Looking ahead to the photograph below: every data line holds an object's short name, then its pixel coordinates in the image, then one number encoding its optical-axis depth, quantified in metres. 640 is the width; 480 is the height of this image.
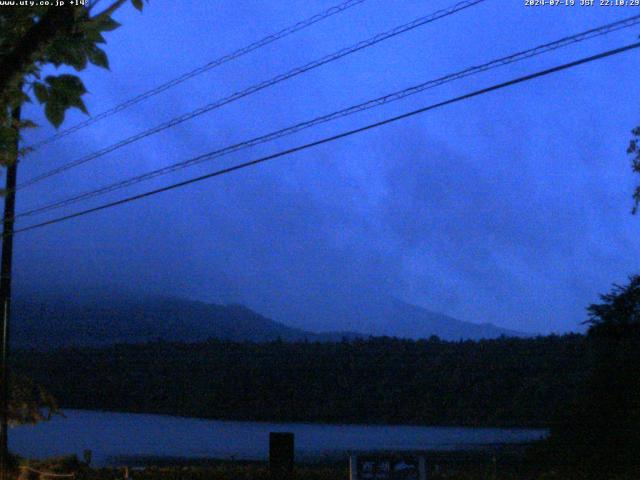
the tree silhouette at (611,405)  17.73
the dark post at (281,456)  18.11
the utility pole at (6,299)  19.09
